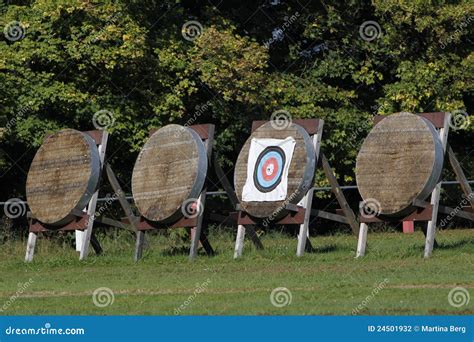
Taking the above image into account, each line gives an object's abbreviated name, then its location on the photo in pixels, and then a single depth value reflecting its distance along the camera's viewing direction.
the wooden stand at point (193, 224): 20.95
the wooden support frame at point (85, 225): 22.02
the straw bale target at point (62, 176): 22.27
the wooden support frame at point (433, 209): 19.31
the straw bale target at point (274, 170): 20.56
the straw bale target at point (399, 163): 19.30
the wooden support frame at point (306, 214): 20.42
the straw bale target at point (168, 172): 21.02
